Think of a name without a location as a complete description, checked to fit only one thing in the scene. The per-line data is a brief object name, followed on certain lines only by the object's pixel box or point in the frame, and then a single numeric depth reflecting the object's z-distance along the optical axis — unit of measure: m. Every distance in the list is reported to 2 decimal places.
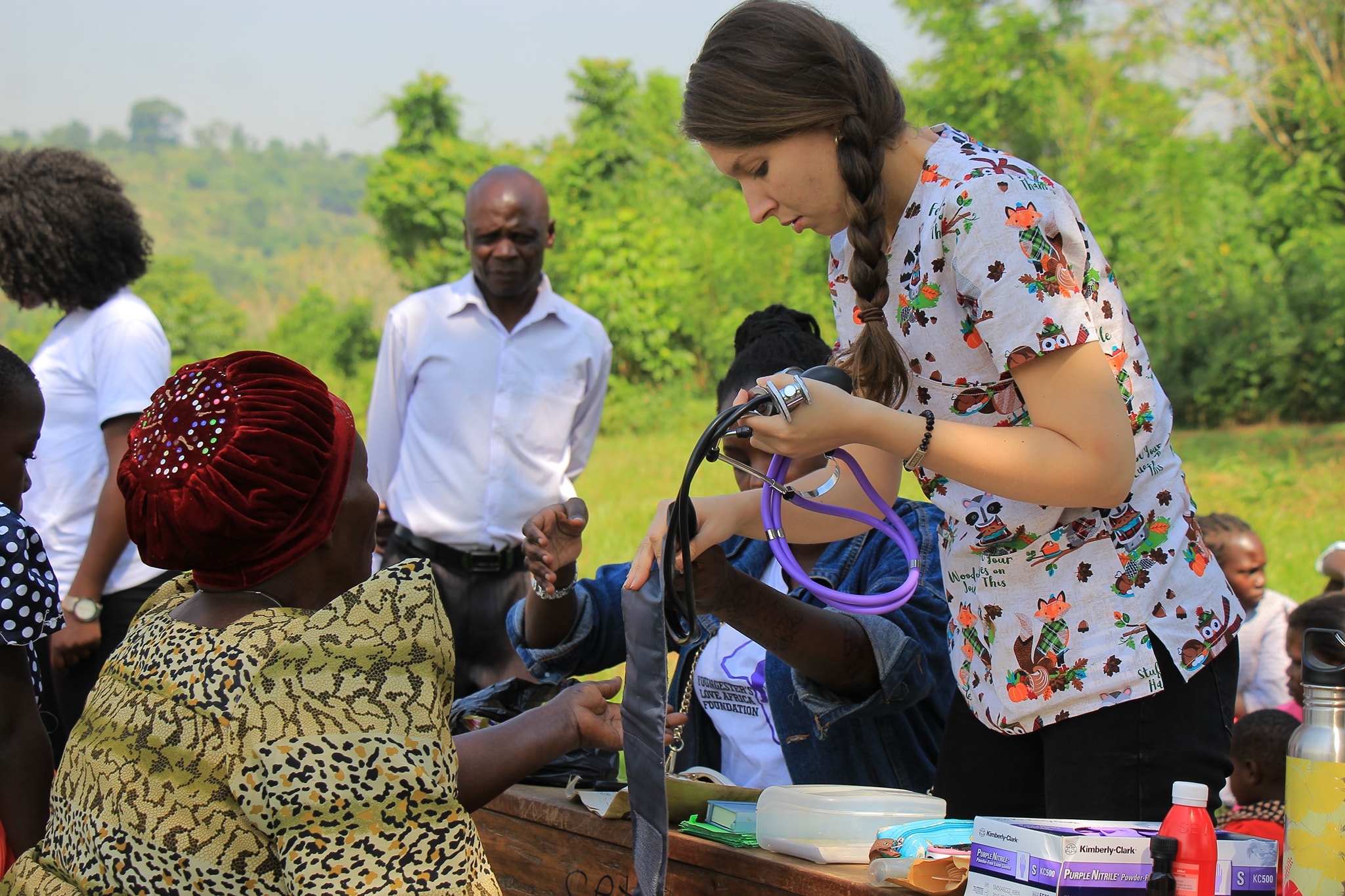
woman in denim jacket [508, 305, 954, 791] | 2.33
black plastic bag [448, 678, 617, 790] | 2.54
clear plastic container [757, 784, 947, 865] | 1.90
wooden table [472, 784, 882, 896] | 1.88
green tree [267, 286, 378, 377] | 20.83
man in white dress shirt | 4.51
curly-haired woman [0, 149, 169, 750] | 3.39
